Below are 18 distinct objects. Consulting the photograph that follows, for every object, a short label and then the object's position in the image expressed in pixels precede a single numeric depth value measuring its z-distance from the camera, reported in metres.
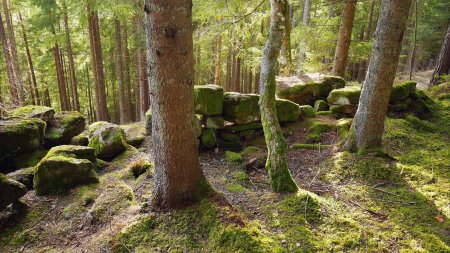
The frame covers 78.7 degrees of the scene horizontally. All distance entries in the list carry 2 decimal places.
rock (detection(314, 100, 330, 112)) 9.33
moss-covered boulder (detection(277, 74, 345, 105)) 9.46
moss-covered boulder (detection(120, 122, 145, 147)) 8.73
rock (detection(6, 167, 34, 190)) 5.69
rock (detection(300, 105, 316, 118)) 8.86
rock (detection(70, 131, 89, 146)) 8.20
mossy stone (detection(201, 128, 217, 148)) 7.90
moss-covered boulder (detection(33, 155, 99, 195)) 5.43
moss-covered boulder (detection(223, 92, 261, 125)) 8.03
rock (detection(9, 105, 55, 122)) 7.96
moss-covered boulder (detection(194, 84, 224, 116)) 7.62
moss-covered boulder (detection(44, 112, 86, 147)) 7.81
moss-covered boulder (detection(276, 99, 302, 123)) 8.42
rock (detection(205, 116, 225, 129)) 7.98
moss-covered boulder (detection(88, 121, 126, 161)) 7.65
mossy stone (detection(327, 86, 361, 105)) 8.48
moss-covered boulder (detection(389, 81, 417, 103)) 8.43
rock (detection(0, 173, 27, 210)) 4.33
